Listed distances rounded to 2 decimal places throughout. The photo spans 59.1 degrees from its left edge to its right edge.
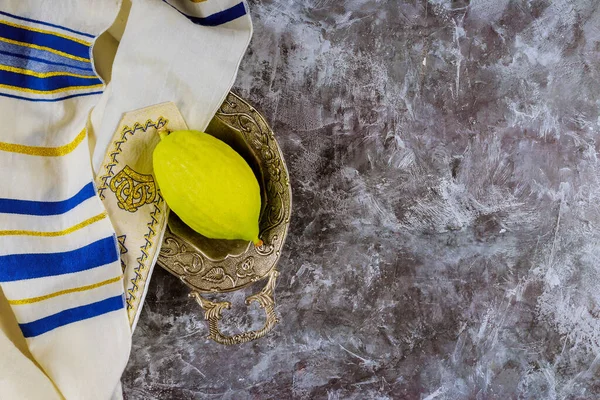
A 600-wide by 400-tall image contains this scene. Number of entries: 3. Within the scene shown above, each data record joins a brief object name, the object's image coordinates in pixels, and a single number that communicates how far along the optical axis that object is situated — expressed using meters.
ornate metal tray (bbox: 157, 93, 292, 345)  0.65
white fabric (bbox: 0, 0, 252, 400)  0.60
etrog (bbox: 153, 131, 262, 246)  0.56
